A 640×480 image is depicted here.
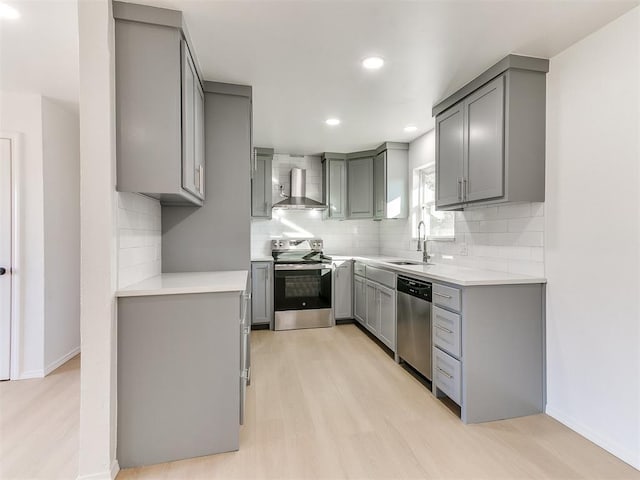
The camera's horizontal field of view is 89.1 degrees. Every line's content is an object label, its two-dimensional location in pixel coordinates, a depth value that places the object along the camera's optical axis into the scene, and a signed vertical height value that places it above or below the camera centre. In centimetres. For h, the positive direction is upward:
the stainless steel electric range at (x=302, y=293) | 415 -71
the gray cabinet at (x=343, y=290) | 438 -71
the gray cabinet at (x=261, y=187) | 433 +68
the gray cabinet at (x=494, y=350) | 215 -77
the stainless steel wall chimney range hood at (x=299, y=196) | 451 +60
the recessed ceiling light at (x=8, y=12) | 173 +123
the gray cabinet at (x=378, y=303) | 325 -74
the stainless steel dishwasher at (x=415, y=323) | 259 -74
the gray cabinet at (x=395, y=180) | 418 +74
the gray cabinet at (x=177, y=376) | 170 -75
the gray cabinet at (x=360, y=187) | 454 +72
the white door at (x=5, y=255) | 270 -15
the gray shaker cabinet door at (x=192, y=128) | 183 +69
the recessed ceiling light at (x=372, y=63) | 219 +121
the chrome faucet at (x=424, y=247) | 363 -11
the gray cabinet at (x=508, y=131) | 220 +75
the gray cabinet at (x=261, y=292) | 410 -69
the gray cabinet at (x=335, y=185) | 468 +76
